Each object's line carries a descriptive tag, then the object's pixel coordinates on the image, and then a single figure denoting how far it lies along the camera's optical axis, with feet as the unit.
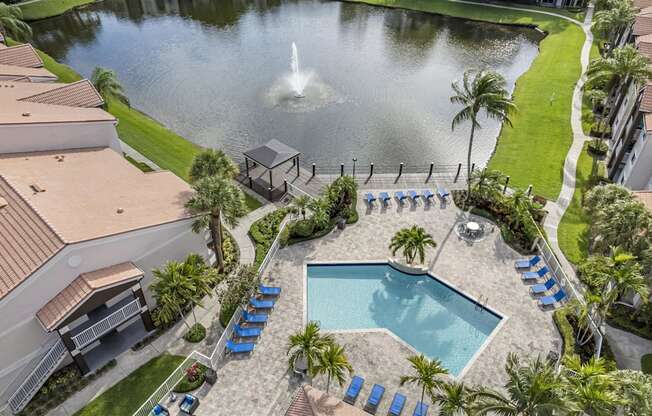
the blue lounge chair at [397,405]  78.02
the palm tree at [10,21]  190.49
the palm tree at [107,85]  149.59
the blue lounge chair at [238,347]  87.66
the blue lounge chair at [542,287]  100.79
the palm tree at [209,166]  100.32
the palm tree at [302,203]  116.06
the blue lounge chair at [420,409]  78.02
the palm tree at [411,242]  102.63
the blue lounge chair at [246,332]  90.48
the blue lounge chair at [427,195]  128.16
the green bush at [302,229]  113.50
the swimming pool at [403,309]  93.15
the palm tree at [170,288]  83.61
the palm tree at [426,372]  72.74
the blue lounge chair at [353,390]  80.33
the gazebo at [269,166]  127.44
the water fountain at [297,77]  184.60
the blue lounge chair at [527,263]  106.93
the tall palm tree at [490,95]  111.34
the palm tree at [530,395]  59.77
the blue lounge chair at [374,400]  79.51
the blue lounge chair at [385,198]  125.70
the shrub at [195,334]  91.04
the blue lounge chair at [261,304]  96.48
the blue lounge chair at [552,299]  97.86
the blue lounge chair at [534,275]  104.42
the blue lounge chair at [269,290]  98.78
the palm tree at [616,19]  194.49
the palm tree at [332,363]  74.33
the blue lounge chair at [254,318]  93.26
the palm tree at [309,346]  75.87
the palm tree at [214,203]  90.43
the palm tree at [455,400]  68.28
